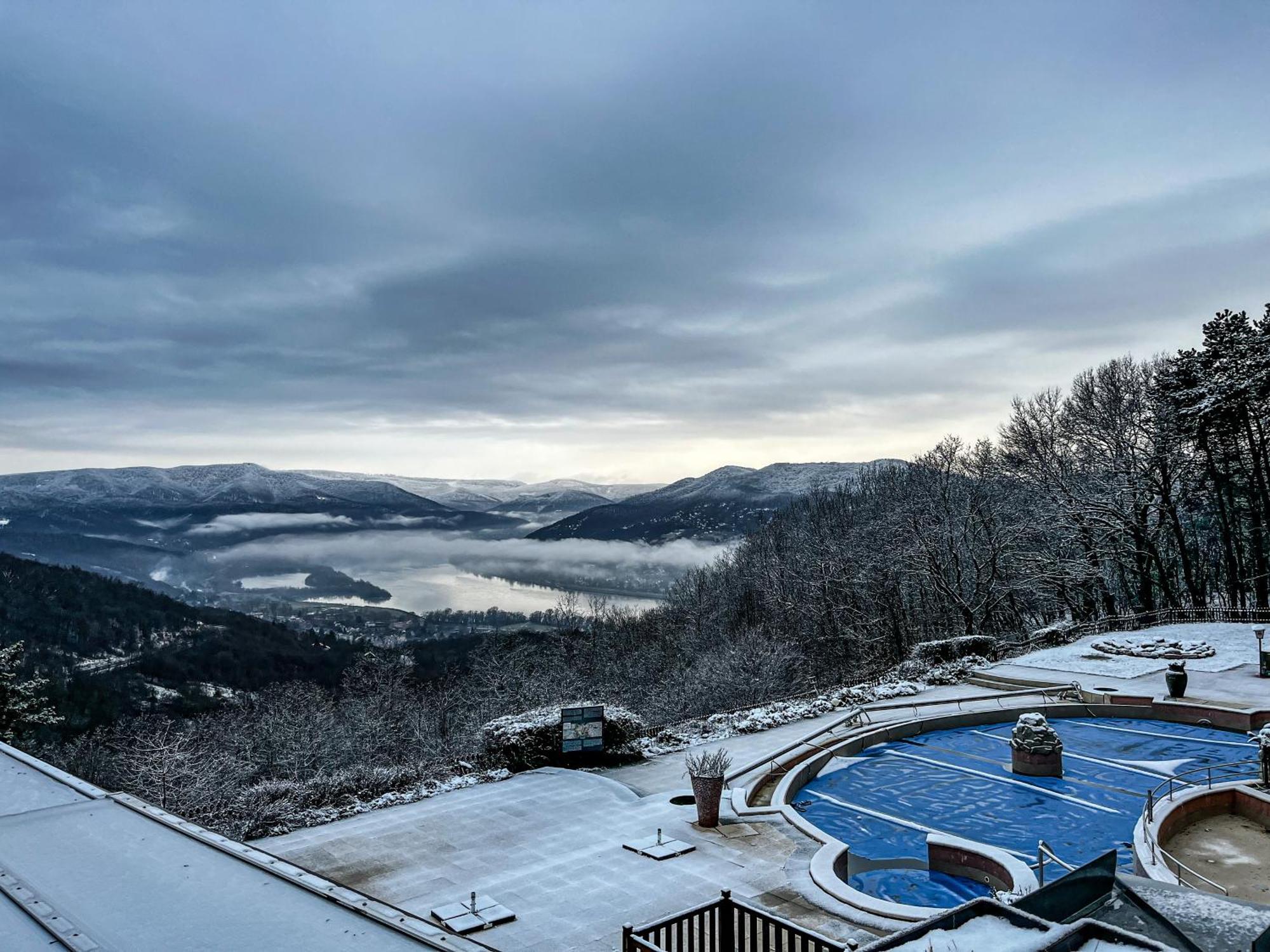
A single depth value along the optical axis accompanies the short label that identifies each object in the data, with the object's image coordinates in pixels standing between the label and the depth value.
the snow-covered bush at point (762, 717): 22.84
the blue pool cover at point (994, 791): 14.70
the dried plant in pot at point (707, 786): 14.54
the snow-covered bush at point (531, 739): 19.97
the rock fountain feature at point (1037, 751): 18.20
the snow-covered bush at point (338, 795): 16.52
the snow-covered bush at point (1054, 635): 36.38
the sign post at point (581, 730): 20.03
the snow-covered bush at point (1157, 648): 29.09
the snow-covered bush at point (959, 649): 34.44
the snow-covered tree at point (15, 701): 35.34
